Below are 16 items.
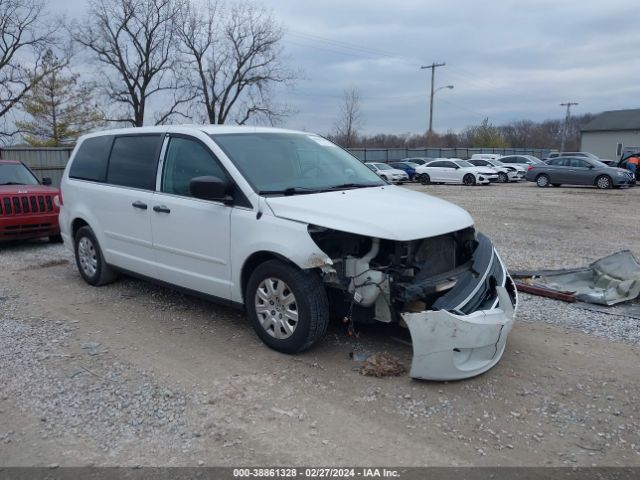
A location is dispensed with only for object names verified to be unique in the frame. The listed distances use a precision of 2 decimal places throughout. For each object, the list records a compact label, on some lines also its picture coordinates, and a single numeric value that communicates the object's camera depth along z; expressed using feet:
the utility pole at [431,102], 161.54
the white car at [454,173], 95.82
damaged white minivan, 13.01
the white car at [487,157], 123.34
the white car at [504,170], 103.60
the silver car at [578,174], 80.89
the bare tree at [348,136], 180.04
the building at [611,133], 202.39
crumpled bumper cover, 12.30
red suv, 29.58
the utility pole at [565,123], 234.95
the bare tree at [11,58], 95.86
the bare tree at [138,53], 125.49
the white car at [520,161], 110.94
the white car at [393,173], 100.48
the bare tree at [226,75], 134.41
